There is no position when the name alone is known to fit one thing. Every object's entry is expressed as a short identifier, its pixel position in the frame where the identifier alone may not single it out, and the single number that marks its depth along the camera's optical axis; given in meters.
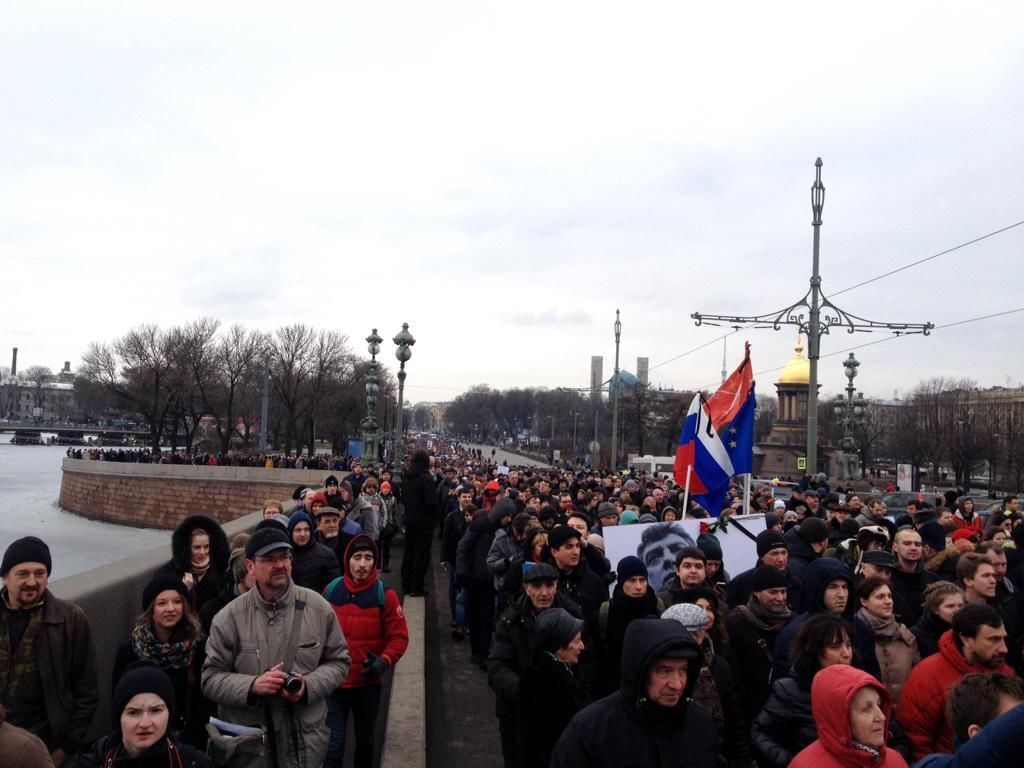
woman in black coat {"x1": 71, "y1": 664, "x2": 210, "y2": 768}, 3.51
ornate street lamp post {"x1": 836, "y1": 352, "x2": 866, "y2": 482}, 27.50
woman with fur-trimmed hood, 5.64
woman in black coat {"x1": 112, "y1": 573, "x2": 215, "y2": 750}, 4.41
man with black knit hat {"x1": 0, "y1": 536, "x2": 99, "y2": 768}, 4.12
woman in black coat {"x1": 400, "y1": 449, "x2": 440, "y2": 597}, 10.94
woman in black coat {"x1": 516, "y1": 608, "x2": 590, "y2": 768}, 4.05
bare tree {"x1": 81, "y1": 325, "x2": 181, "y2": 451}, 68.25
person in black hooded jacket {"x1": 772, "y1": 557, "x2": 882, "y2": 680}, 4.61
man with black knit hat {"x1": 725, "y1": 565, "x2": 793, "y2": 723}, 4.92
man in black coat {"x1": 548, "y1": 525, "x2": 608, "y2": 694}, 5.61
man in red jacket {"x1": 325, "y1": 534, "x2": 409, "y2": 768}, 5.38
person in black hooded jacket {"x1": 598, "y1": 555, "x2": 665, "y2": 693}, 5.10
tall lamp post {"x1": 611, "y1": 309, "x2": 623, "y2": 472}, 36.33
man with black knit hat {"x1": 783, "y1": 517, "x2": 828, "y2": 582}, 7.22
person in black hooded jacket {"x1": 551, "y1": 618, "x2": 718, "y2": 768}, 3.09
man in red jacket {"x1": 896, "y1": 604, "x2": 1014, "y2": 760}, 3.98
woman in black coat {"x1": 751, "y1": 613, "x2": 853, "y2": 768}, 3.86
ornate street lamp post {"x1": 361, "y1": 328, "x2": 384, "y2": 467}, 29.28
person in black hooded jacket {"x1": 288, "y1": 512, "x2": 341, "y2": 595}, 6.53
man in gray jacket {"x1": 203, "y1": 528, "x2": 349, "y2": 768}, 4.23
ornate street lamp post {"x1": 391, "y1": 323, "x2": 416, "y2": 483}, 23.11
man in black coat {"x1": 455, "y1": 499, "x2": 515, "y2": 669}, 9.02
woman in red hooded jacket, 3.05
